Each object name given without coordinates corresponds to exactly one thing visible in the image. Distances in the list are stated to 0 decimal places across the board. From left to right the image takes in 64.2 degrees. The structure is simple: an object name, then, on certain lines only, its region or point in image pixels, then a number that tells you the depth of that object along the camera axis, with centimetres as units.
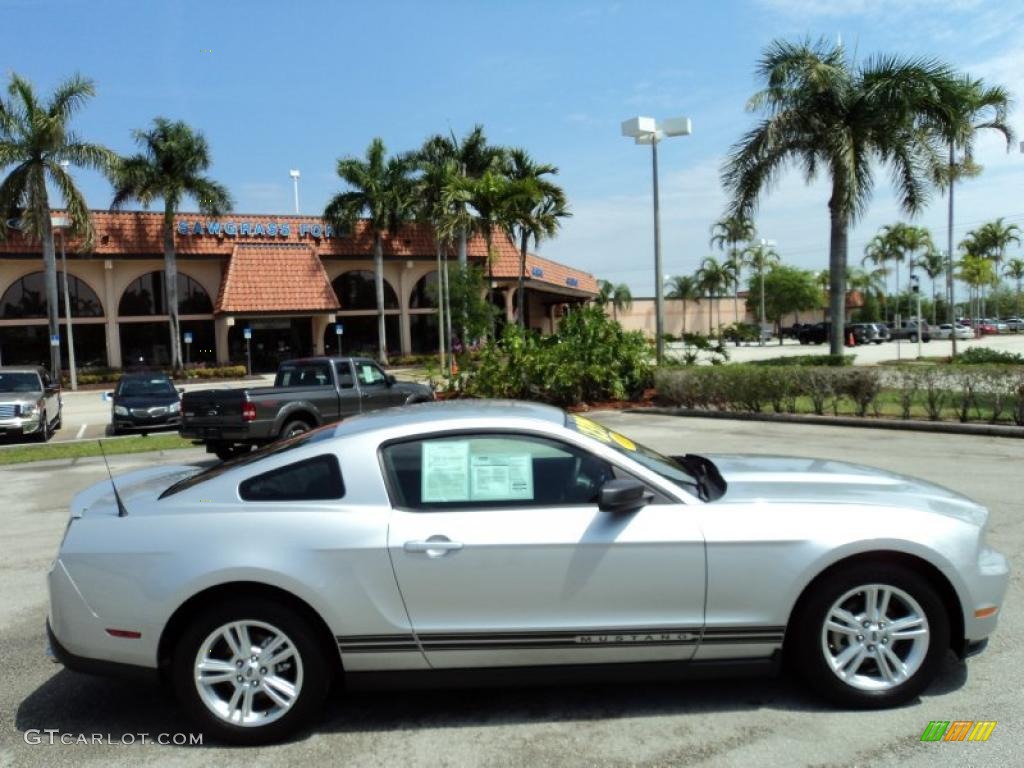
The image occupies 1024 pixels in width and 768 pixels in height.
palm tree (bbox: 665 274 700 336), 8662
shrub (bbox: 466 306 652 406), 1942
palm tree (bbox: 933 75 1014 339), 2066
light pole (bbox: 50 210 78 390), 3361
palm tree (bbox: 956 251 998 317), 5759
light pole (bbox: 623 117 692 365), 1855
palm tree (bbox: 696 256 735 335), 8400
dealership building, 3956
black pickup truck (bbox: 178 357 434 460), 1233
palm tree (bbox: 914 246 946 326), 8081
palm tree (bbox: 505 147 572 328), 2822
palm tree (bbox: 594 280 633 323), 8094
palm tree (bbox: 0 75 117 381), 3278
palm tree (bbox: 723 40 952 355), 2047
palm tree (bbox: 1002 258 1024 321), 11225
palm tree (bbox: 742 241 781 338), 7988
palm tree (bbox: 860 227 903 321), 7606
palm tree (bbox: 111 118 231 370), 3809
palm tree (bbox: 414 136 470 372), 3724
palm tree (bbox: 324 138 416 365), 4150
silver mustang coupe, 361
